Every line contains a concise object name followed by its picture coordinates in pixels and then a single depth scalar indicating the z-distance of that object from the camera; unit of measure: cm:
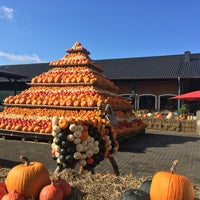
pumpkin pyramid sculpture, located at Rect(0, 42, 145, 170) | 1123
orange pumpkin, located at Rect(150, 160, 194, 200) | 289
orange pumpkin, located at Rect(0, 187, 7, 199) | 301
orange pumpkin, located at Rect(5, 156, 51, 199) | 310
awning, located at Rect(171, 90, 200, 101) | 1596
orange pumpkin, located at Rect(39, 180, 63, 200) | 289
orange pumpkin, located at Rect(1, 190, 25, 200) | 281
